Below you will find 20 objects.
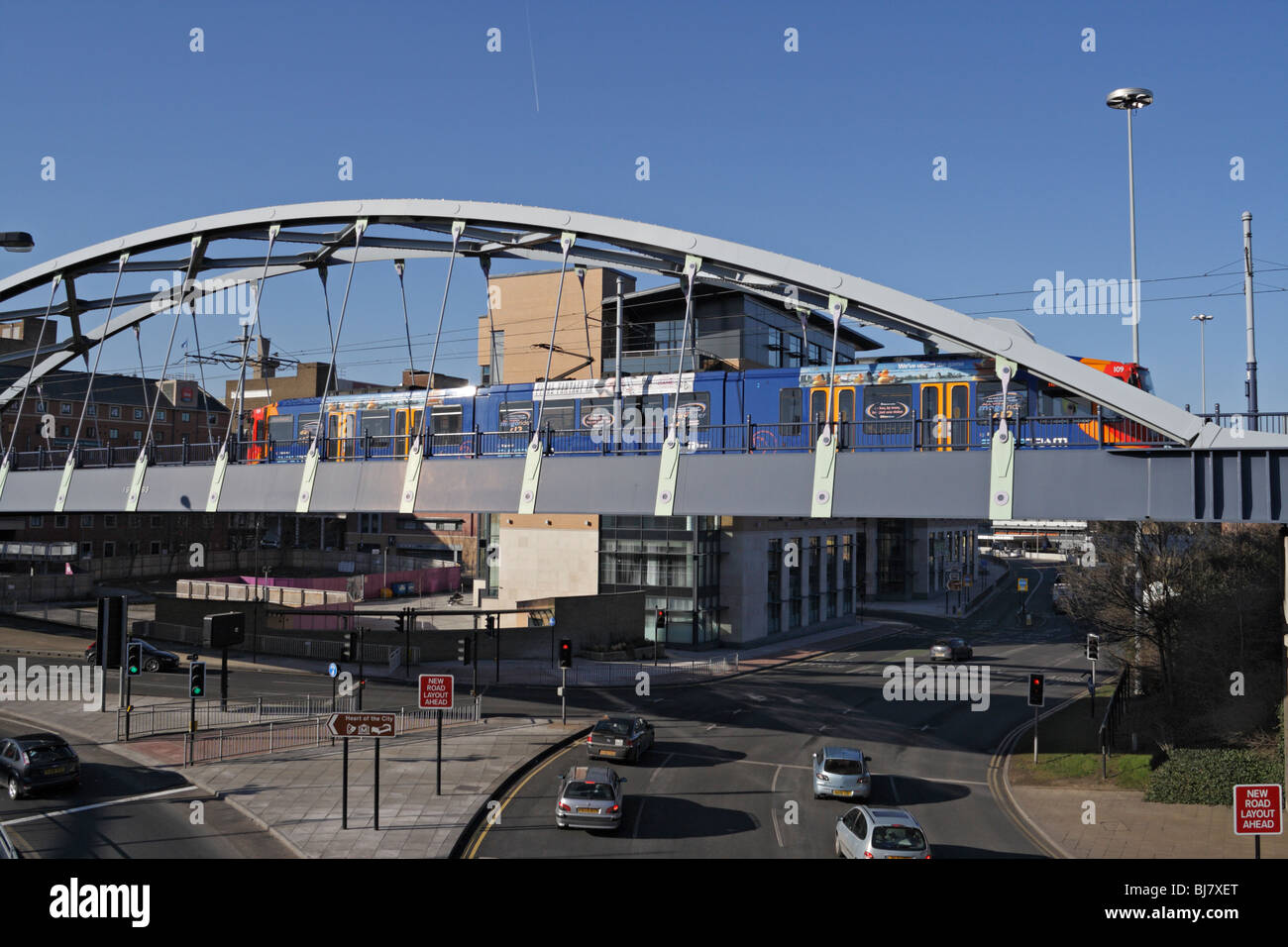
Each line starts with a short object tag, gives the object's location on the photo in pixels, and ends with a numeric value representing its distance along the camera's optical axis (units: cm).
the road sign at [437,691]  2211
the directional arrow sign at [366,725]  1864
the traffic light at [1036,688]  2633
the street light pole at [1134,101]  2838
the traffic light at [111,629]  2553
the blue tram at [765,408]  2320
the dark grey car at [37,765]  2086
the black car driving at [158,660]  3888
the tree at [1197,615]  2500
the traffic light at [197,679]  2525
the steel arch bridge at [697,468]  1744
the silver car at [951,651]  4684
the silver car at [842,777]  2205
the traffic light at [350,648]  3573
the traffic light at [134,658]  2670
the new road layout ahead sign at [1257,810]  1280
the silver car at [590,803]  1892
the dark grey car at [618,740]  2512
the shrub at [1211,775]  2142
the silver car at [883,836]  1615
